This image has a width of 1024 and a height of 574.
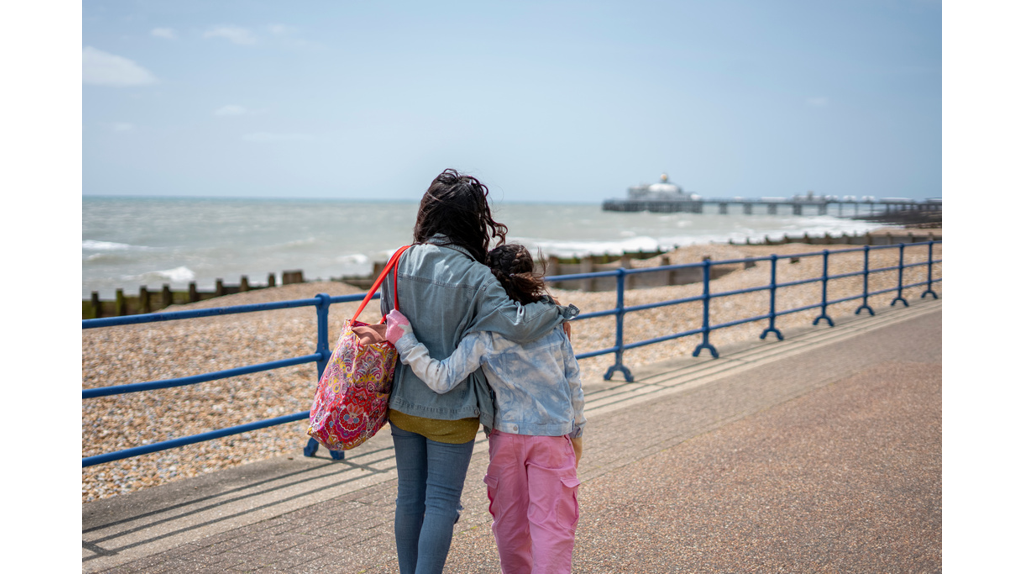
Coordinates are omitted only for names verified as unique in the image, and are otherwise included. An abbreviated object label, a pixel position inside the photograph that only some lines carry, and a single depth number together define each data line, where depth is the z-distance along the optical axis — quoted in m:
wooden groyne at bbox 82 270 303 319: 16.53
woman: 2.39
